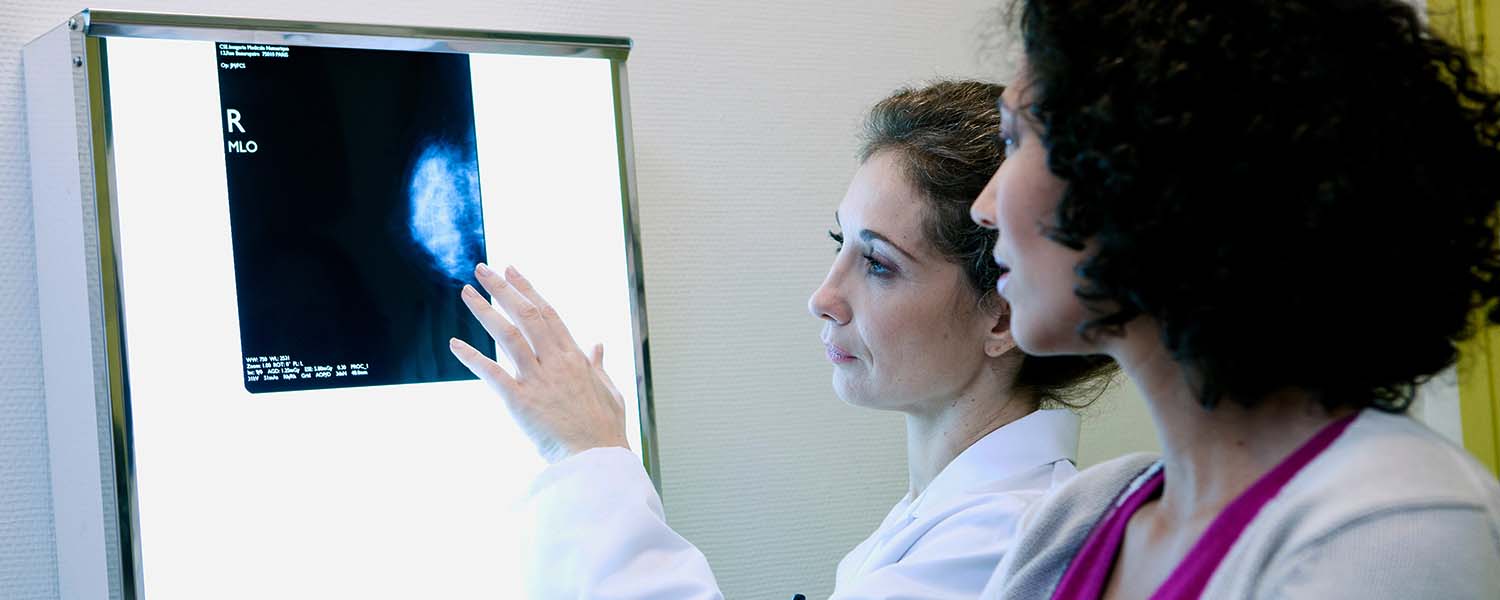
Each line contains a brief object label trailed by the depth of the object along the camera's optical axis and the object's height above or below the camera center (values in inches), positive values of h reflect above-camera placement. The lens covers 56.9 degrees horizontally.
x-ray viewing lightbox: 49.2 +2.3
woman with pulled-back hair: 50.8 -3.0
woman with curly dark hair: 27.6 +0.2
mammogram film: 51.5 +5.0
